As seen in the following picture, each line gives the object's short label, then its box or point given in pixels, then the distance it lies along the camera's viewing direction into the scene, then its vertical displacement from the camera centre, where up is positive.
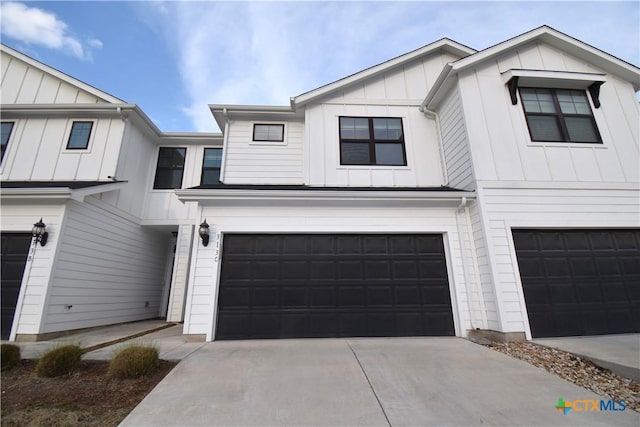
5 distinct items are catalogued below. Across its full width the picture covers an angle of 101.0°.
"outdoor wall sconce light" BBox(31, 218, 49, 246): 5.58 +1.05
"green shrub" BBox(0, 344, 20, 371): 3.40 -0.92
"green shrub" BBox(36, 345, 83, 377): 3.16 -0.94
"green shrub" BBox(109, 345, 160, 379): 3.09 -0.93
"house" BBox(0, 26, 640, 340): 5.22 +1.26
